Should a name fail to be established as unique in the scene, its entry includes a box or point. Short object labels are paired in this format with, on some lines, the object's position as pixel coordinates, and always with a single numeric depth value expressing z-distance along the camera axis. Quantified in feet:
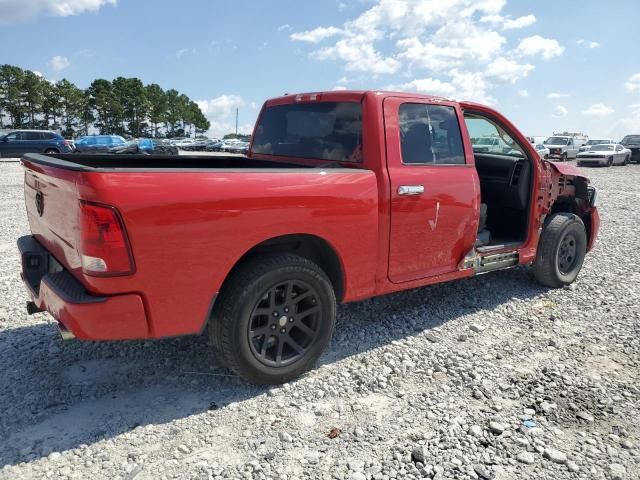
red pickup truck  8.29
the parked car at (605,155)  92.68
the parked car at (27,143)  79.92
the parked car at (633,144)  104.32
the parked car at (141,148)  102.04
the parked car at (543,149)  90.20
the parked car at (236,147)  168.50
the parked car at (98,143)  97.54
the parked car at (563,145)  101.51
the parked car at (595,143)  99.28
